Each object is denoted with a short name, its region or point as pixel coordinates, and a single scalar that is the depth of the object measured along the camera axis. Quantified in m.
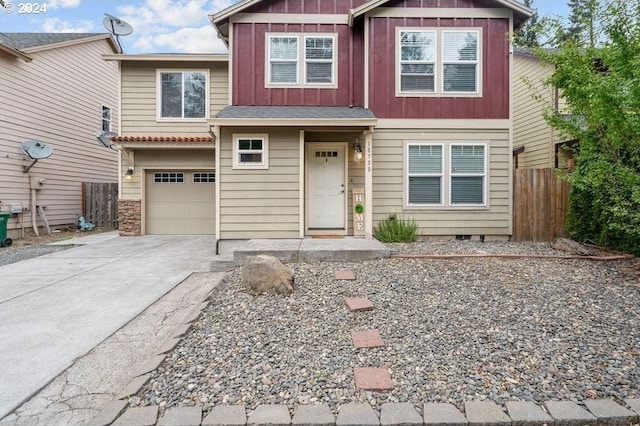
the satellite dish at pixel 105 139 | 11.52
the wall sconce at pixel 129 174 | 10.09
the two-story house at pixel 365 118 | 7.46
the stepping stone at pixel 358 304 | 3.61
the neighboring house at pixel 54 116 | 9.76
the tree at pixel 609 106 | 4.11
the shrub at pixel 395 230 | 7.25
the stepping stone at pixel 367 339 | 2.88
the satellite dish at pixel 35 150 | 9.83
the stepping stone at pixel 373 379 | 2.33
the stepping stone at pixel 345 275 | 4.68
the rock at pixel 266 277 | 4.14
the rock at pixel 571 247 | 6.11
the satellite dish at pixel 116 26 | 11.89
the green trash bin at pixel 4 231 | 8.66
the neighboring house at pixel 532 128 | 10.52
